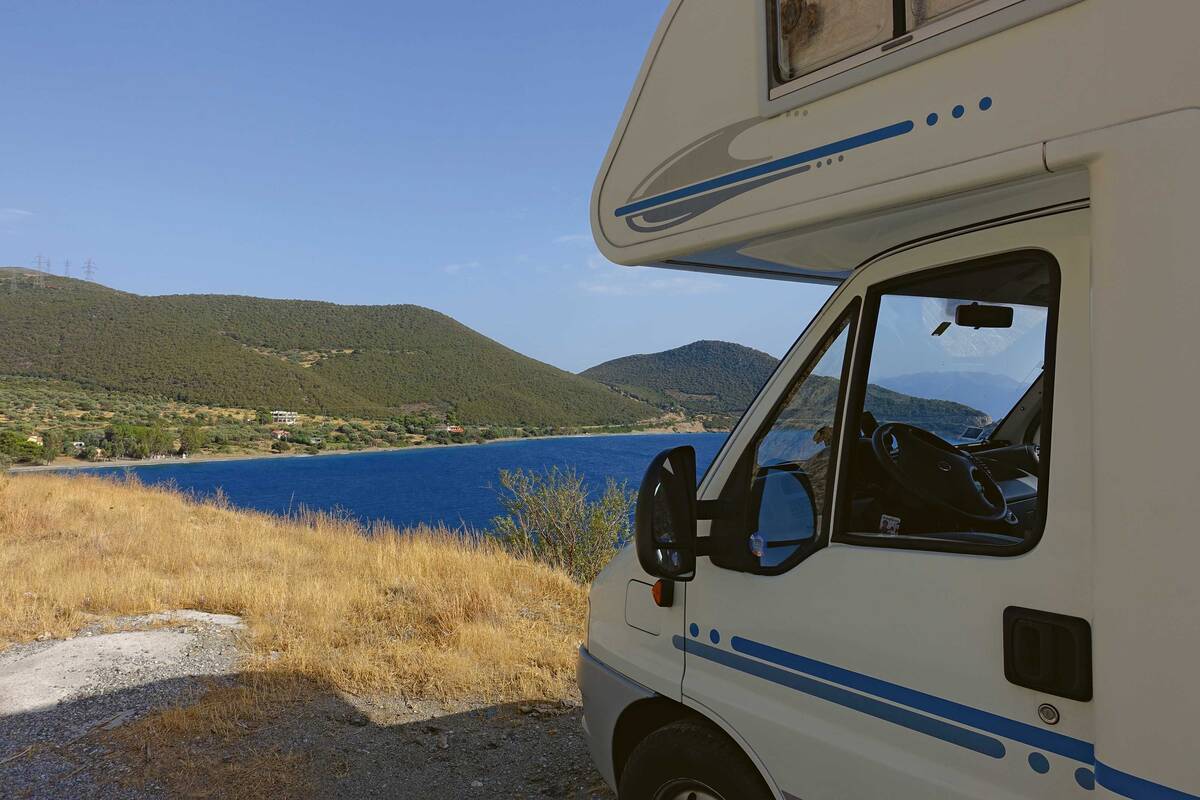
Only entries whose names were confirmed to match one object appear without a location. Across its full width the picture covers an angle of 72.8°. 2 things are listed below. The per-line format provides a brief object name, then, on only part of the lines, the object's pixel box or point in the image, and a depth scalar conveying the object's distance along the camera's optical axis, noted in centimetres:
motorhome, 128
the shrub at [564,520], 1084
